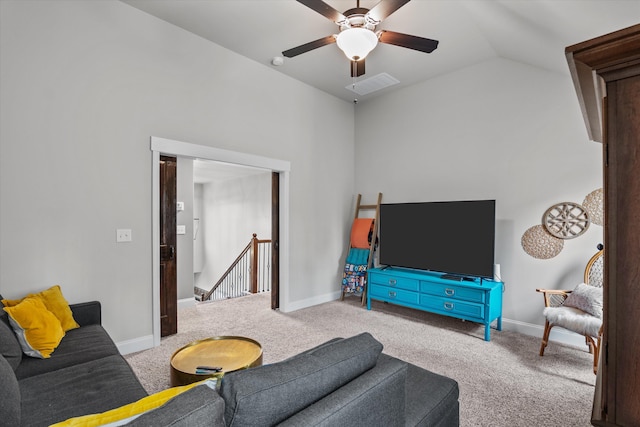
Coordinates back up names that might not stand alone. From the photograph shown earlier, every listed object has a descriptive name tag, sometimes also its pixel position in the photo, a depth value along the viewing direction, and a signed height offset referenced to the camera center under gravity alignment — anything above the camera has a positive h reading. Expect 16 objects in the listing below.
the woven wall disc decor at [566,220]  3.23 -0.04
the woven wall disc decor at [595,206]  3.12 +0.10
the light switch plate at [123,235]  3.01 -0.16
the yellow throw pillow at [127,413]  0.80 -0.51
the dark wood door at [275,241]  4.51 -0.34
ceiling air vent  4.33 +1.85
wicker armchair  2.56 -0.84
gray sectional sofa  0.89 -0.62
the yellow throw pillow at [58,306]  2.41 -0.66
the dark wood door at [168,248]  3.61 -0.36
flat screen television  3.65 -0.24
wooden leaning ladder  4.83 -0.26
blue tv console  3.47 -0.91
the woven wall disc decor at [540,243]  3.41 -0.28
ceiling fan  2.22 +1.42
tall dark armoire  0.78 -0.01
